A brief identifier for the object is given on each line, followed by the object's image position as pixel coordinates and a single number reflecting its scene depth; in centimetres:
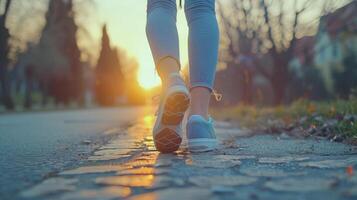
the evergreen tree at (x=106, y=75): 4994
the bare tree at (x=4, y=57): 1923
